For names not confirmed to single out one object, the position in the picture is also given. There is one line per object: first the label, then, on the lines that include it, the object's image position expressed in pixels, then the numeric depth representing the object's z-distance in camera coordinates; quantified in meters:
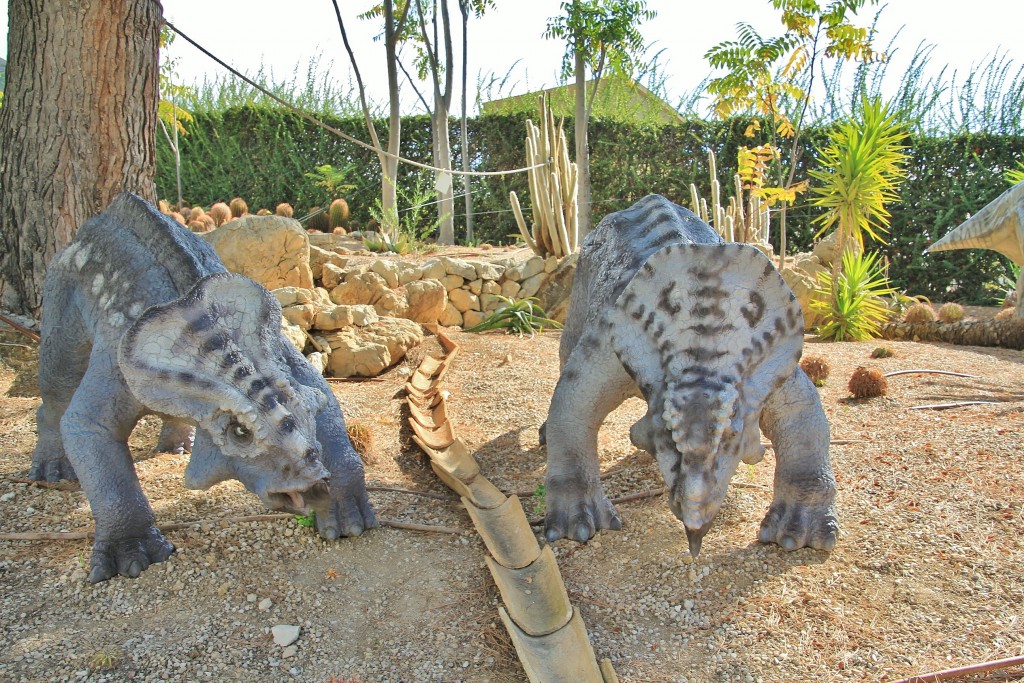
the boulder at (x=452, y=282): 8.57
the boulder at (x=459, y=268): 8.59
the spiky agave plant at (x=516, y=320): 7.97
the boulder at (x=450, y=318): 8.36
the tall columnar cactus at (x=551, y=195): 8.95
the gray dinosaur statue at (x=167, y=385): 2.49
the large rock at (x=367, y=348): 6.19
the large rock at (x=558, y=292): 8.73
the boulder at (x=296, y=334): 5.83
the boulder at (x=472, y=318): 8.61
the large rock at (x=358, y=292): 7.72
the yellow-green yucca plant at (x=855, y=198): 8.59
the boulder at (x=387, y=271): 8.09
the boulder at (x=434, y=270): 8.41
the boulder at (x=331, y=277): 7.86
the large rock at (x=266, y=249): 7.07
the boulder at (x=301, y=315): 6.23
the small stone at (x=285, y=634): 2.61
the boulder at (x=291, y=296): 6.43
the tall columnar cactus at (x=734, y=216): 9.32
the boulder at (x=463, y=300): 8.59
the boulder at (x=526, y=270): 8.83
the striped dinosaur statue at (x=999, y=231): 7.30
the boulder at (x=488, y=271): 8.68
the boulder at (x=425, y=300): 7.91
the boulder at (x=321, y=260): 7.96
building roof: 13.51
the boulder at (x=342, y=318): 6.45
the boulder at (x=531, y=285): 8.83
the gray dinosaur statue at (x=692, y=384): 2.34
